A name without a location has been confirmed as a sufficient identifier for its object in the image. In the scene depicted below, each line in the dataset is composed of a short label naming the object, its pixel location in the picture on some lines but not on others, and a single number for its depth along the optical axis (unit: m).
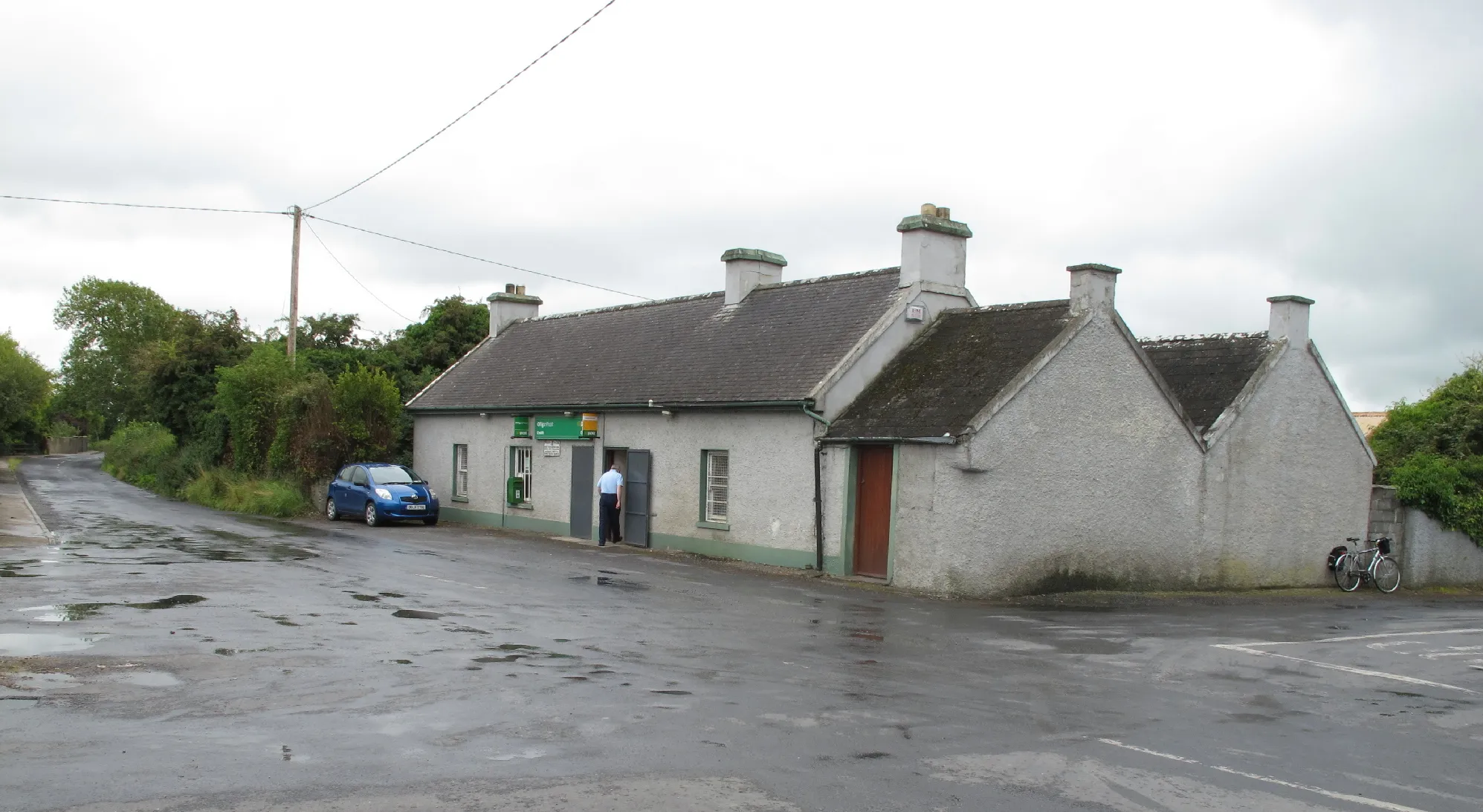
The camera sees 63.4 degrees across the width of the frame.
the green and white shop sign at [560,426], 25.47
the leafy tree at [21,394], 73.56
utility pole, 35.00
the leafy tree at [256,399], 34.62
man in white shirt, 23.86
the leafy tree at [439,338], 43.19
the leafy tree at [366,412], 32.06
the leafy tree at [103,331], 89.50
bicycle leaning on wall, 23.12
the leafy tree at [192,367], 41.91
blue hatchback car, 28.44
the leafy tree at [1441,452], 25.42
